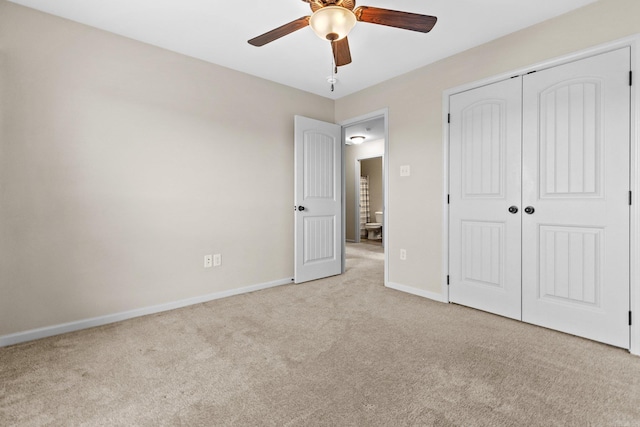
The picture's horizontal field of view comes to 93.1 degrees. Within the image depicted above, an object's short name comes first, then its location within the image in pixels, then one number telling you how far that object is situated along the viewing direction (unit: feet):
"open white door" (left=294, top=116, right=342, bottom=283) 12.44
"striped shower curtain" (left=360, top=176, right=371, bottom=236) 28.32
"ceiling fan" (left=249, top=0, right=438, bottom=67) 5.71
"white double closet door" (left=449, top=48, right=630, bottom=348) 7.06
